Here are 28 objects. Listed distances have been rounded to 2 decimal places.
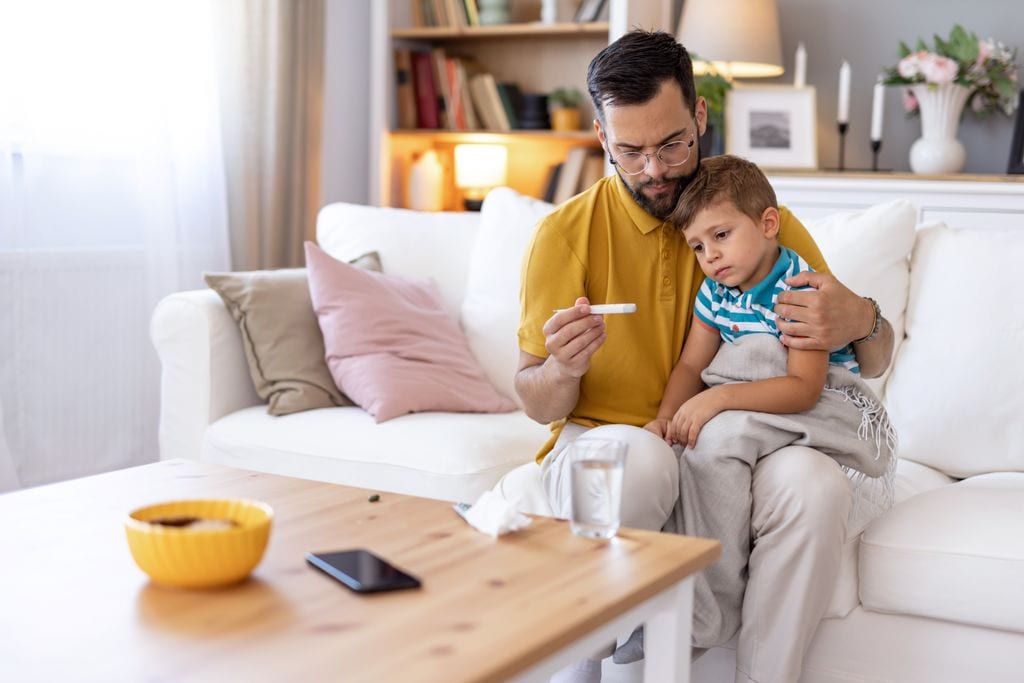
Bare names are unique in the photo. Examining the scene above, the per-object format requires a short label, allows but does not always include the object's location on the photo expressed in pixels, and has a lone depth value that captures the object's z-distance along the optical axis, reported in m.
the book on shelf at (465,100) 4.16
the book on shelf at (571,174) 4.01
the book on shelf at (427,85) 4.19
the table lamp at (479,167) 4.10
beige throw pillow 2.43
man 1.57
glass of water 1.24
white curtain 2.85
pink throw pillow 2.38
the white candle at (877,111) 3.52
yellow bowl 1.08
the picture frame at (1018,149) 3.43
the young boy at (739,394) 1.62
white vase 3.50
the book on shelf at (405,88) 4.20
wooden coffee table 0.95
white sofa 1.66
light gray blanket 1.61
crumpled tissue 1.29
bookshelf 4.08
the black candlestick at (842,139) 3.67
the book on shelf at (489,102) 4.13
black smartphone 1.11
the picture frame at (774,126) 3.70
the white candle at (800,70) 3.73
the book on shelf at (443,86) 4.18
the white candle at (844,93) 3.61
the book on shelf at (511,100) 4.15
